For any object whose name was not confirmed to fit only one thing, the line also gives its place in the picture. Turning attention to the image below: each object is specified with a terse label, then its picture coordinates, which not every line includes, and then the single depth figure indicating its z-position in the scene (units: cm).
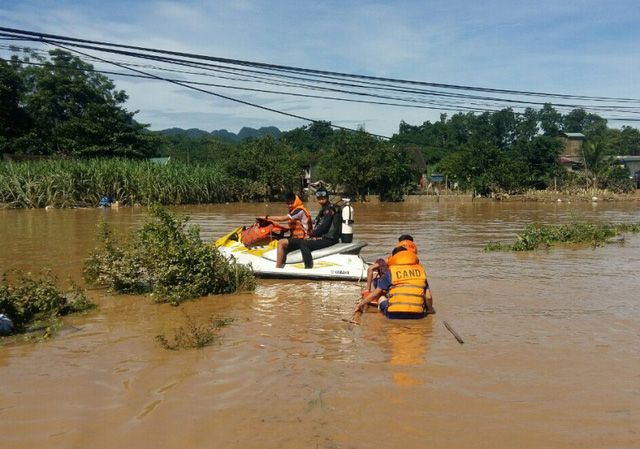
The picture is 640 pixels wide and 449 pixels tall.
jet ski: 1012
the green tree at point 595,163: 4406
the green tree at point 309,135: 9262
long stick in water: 666
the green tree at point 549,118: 9638
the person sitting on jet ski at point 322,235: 1017
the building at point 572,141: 7994
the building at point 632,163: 5794
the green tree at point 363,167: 3891
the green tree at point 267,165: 4047
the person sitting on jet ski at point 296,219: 1037
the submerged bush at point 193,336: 629
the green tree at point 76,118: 4631
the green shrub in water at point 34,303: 714
